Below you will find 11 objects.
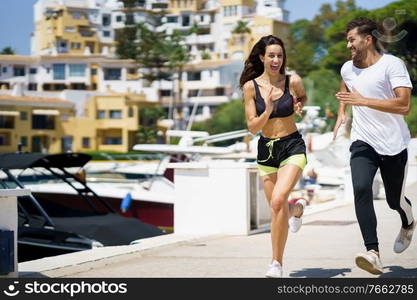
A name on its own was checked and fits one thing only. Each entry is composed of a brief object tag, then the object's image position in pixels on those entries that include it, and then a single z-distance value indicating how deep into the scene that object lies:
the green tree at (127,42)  127.50
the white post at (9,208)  6.69
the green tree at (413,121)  55.50
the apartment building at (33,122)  98.12
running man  6.95
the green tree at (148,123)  107.94
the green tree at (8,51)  141.90
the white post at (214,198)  11.66
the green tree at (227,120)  99.25
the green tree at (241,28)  134.50
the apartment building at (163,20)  138.38
